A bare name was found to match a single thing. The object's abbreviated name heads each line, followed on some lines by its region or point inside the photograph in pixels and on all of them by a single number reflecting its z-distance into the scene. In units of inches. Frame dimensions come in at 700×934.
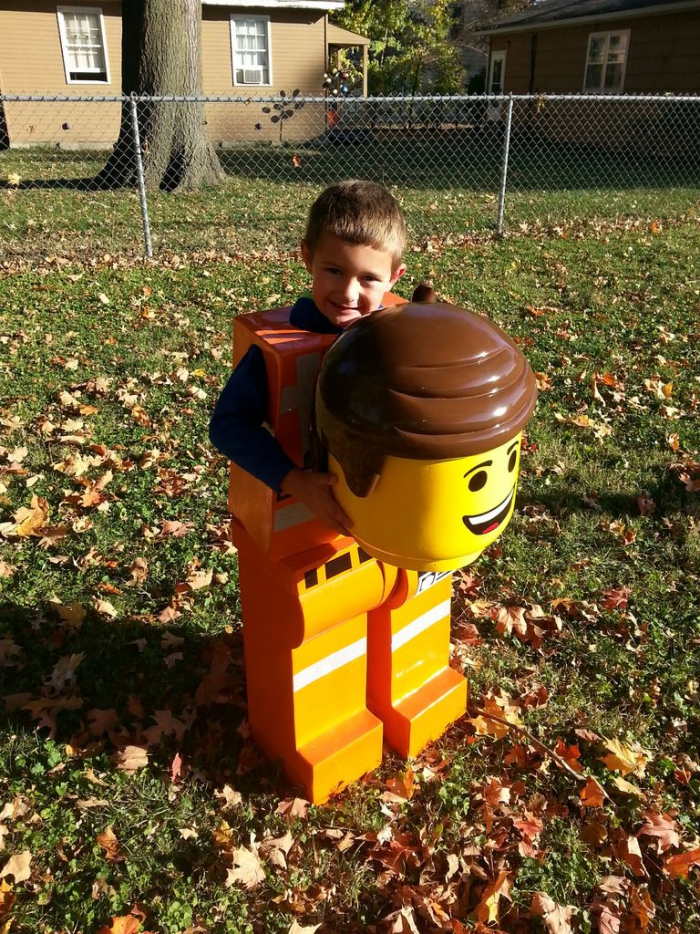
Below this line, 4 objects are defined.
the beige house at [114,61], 765.9
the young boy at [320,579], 76.1
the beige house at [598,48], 755.4
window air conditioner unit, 869.8
